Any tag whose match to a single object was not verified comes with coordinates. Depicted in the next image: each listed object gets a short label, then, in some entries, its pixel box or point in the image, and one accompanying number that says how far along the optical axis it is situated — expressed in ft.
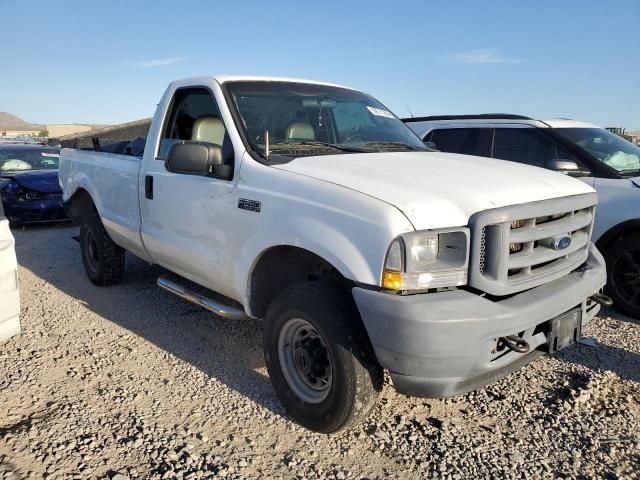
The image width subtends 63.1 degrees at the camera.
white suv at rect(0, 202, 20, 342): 11.09
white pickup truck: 7.95
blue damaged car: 29.32
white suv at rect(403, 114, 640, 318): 15.55
